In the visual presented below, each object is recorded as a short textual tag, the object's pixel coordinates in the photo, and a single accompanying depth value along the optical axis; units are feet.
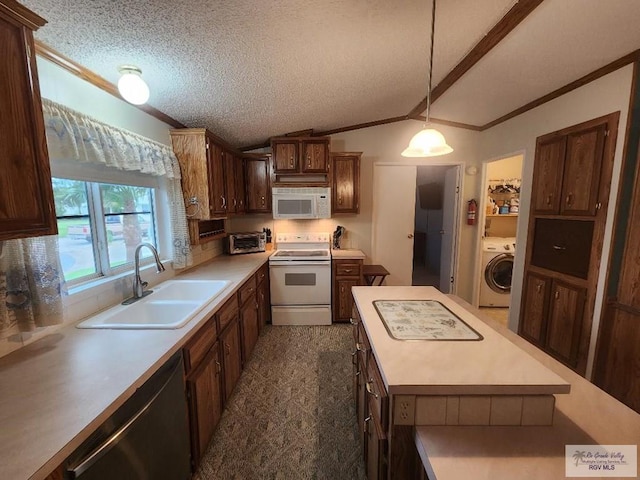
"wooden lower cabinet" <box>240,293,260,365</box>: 7.46
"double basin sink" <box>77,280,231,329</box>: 4.50
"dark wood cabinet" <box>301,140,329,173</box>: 10.42
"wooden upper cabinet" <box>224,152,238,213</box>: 9.31
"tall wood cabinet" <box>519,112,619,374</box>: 6.40
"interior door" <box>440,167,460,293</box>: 12.00
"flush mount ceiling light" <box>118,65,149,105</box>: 4.52
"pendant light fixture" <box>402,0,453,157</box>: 5.10
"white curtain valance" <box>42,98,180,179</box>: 4.00
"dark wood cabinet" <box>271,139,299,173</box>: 10.44
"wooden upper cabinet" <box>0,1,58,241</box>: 2.63
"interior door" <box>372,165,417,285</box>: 11.87
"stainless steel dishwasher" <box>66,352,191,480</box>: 2.53
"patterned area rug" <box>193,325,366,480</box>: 4.85
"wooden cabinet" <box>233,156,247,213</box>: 10.43
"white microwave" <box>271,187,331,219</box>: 10.59
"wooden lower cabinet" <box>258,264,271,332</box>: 9.39
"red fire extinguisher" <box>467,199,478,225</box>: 11.68
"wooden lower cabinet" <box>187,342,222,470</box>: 4.50
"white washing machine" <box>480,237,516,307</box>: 11.66
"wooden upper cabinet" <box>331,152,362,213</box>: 11.02
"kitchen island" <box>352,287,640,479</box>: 2.63
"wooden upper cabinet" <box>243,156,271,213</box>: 11.15
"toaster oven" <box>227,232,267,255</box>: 10.90
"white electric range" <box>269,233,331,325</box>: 10.19
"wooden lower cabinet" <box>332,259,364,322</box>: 10.30
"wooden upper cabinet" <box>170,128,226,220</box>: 7.43
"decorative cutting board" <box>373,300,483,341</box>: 3.83
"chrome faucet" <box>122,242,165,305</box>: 5.47
